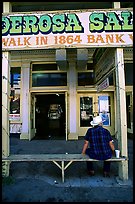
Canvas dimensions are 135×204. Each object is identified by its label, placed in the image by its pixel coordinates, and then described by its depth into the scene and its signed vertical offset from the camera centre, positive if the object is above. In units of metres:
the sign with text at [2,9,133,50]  4.48 +1.91
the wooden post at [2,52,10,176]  4.58 +0.18
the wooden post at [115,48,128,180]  4.32 -0.06
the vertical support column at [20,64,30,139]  8.83 +0.35
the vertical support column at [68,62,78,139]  8.70 +0.33
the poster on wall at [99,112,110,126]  9.28 -0.58
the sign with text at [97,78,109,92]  5.06 +0.64
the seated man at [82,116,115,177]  4.19 -0.86
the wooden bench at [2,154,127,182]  4.19 -1.19
